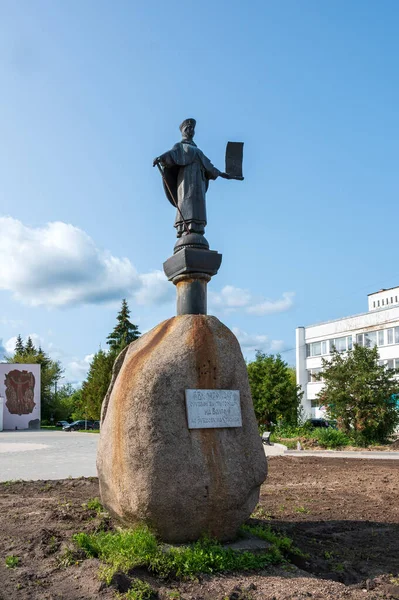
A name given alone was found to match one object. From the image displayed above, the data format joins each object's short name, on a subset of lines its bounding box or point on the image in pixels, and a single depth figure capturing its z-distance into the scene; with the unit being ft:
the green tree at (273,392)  83.41
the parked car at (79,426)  150.61
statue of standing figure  22.80
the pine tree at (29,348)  251.60
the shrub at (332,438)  65.31
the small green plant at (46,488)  32.48
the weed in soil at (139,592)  14.30
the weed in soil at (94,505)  24.43
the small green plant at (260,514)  24.54
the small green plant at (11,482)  35.13
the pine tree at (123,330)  176.86
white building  148.87
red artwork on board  146.72
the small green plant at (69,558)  16.67
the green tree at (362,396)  64.64
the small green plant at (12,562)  16.72
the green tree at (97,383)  131.85
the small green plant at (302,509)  26.48
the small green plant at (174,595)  14.44
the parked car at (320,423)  122.01
